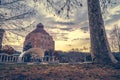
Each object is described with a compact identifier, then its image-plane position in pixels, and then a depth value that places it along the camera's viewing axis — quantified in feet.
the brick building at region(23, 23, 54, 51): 160.86
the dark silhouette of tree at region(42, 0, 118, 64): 28.89
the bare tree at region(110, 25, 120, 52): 136.42
